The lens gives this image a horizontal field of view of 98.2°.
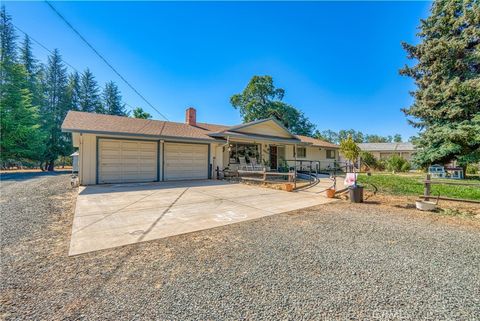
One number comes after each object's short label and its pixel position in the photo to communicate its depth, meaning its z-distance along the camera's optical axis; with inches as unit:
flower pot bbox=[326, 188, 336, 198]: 313.4
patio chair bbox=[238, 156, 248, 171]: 610.3
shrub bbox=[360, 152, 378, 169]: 879.6
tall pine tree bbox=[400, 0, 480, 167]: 507.0
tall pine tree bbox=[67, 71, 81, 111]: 1278.4
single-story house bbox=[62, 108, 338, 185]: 405.4
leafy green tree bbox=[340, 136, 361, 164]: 583.2
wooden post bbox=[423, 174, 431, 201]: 250.4
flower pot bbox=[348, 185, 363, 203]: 283.1
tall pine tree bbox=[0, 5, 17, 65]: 1028.5
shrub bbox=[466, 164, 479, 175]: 783.1
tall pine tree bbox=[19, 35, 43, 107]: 1117.1
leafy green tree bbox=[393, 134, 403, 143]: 2922.2
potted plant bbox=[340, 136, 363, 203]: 283.2
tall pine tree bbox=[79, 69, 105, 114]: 1362.0
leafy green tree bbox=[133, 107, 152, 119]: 1299.1
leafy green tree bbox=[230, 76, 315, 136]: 1259.2
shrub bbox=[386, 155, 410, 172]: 821.2
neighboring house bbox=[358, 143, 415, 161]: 1428.4
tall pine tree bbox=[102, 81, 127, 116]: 1534.2
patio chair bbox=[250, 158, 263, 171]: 603.4
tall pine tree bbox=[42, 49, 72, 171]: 1087.6
